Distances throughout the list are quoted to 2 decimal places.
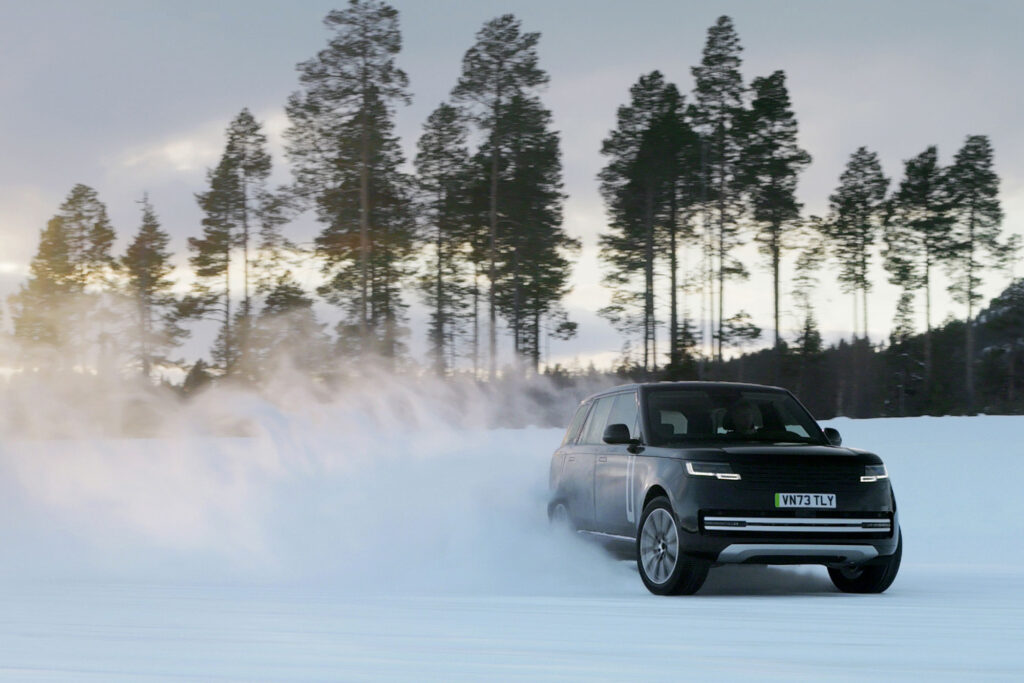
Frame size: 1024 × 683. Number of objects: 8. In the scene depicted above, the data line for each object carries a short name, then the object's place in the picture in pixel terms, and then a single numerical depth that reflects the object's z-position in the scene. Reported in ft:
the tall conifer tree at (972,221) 182.50
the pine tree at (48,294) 214.69
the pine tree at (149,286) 208.85
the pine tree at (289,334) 151.53
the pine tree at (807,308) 187.42
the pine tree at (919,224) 187.32
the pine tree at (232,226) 176.04
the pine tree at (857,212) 189.26
